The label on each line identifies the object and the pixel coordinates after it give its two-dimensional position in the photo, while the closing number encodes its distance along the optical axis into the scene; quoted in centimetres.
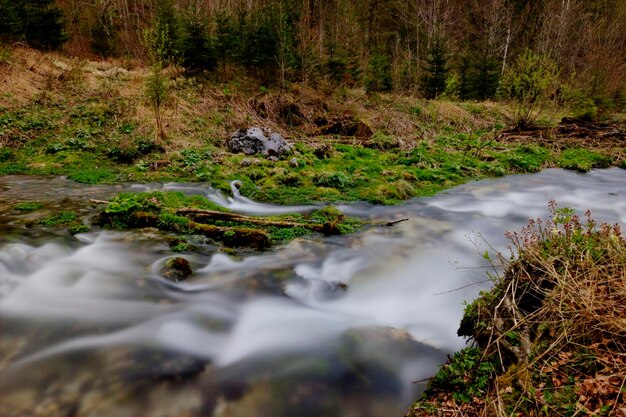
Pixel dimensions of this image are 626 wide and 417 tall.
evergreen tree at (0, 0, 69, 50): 1572
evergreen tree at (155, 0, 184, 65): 1750
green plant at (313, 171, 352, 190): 959
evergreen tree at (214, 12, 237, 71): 1744
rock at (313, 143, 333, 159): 1194
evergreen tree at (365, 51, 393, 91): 2200
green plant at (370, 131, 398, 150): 1383
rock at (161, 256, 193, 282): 508
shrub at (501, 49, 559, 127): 1534
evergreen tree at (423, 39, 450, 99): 2250
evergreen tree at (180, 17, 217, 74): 1692
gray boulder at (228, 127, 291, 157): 1182
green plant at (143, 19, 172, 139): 1094
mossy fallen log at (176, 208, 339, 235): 682
